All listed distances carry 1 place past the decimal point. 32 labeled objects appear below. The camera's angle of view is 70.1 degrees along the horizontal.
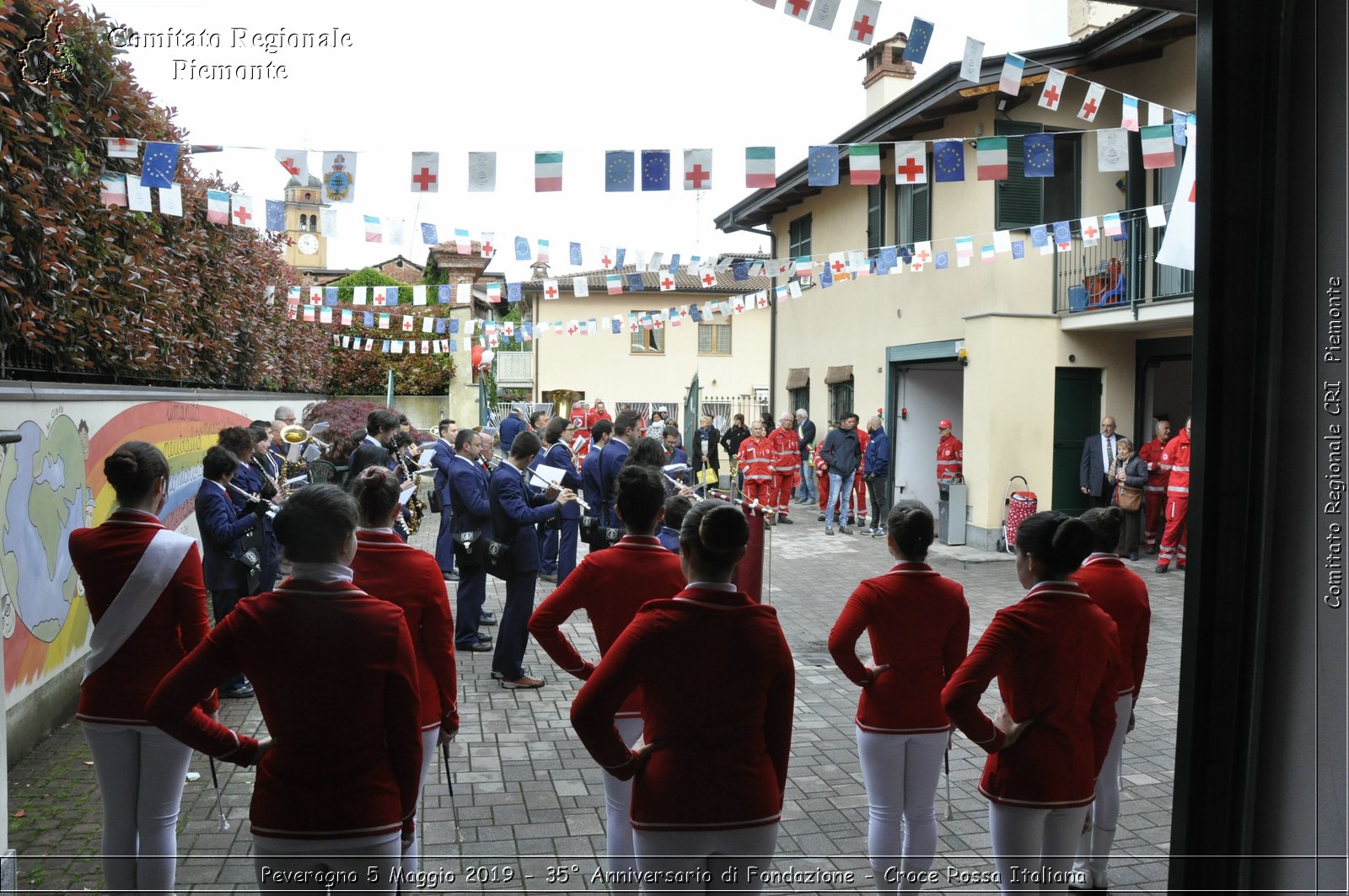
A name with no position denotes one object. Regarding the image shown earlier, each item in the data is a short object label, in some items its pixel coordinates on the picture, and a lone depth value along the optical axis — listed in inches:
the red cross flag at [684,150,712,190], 337.4
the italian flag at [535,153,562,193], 330.3
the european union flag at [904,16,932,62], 261.9
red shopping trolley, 515.6
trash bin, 572.7
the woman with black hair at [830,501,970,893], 139.5
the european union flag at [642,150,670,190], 336.5
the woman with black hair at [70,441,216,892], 133.0
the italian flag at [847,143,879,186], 345.7
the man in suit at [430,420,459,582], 385.7
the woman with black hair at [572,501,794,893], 99.0
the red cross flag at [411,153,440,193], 321.1
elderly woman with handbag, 492.1
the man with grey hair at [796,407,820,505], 751.7
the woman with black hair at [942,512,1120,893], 120.6
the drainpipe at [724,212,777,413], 926.4
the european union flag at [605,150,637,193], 334.3
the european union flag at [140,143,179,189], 297.0
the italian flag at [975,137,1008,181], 339.9
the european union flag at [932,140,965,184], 344.8
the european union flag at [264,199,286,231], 403.2
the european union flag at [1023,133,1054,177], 357.4
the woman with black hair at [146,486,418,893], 97.4
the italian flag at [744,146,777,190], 328.5
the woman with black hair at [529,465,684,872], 143.0
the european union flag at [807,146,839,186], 345.1
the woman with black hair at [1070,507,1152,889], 151.7
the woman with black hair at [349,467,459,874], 144.5
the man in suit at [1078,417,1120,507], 520.7
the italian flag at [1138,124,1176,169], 330.3
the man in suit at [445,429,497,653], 293.1
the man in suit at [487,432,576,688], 272.2
